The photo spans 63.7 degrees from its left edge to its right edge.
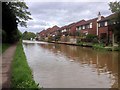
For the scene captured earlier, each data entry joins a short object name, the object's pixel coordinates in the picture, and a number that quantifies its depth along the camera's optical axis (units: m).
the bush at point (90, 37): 20.74
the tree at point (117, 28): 13.61
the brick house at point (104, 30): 18.90
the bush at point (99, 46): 15.27
